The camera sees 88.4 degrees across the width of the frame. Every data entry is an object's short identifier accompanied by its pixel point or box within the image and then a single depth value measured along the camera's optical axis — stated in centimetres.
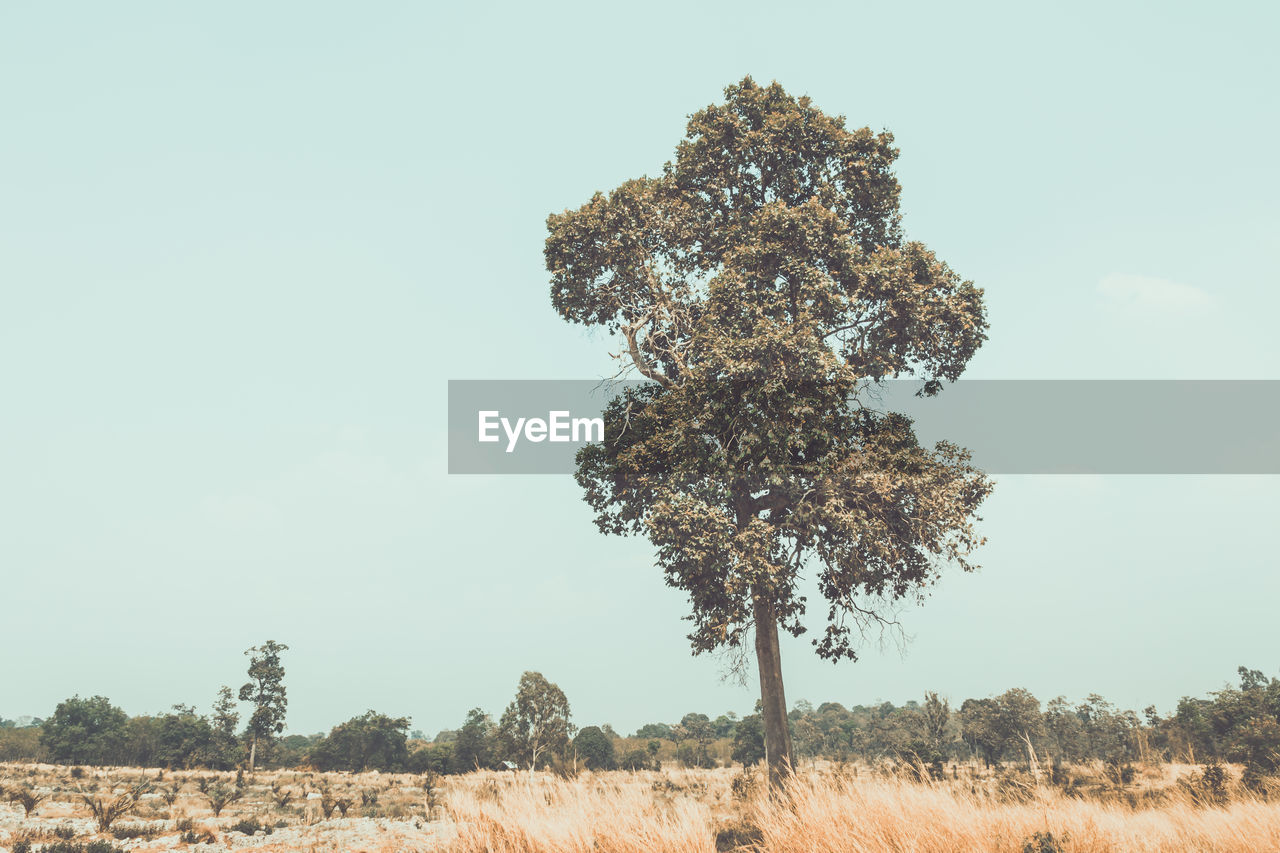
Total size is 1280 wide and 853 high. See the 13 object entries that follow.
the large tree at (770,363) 1448
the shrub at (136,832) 1944
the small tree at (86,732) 6197
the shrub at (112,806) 2191
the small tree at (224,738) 6141
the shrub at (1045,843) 760
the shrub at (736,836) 1084
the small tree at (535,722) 4694
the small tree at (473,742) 5887
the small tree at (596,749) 5669
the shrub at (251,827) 2130
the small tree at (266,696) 6316
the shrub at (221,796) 2744
